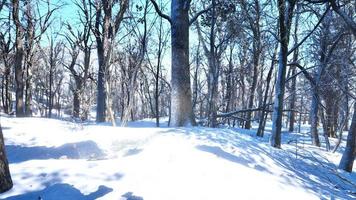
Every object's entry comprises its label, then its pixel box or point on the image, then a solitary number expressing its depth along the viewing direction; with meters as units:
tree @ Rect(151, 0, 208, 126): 9.23
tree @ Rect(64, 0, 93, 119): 23.92
